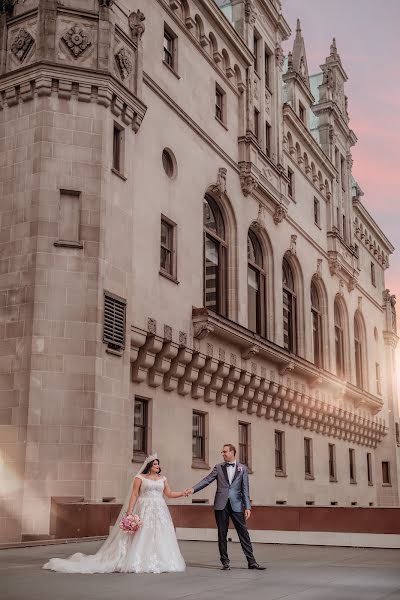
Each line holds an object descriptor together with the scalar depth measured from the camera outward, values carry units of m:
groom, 12.70
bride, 12.05
